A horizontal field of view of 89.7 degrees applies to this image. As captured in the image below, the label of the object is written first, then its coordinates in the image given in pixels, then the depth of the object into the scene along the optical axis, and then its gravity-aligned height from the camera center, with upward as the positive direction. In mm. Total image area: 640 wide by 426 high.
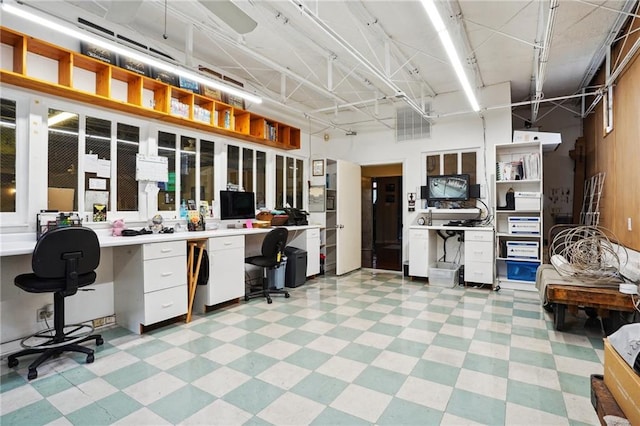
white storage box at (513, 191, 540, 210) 4980 +174
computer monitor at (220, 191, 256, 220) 4574 +100
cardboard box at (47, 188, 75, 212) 3067 +127
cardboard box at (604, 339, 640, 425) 1415 -838
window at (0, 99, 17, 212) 2822 +506
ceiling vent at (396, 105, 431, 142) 6070 +1654
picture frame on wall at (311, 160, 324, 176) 6215 +857
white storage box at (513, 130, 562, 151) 5141 +1191
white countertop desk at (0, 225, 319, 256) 2430 -262
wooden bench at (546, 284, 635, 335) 2844 -824
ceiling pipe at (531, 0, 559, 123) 2548 +1591
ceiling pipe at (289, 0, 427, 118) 2419 +1526
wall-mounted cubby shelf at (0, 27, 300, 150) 2771 +1318
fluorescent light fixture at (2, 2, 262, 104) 2127 +1313
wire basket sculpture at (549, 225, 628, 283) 3248 -545
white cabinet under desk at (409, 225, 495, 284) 5031 -652
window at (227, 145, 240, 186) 4913 +725
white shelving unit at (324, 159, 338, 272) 6336 -91
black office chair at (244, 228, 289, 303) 4320 -605
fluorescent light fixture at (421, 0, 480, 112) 2178 +1414
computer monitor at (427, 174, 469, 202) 5559 +421
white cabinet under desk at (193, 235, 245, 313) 3820 -762
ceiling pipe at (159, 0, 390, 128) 3314 +1906
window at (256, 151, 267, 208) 5426 +561
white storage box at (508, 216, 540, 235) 4996 -218
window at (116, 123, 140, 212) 3598 +518
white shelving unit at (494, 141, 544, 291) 5008 -122
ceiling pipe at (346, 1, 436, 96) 3383 +2151
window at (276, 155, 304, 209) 5855 +578
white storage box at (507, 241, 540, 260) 5000 -603
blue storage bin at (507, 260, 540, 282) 5023 -936
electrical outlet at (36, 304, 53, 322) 2961 -935
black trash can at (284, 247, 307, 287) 5070 -891
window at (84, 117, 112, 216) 3344 +594
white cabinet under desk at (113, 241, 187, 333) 3176 -731
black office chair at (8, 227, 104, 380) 2430 -499
